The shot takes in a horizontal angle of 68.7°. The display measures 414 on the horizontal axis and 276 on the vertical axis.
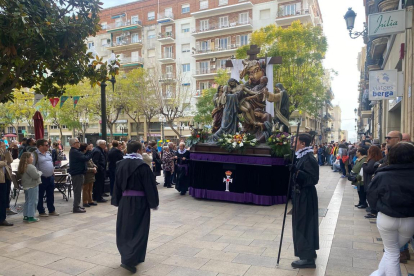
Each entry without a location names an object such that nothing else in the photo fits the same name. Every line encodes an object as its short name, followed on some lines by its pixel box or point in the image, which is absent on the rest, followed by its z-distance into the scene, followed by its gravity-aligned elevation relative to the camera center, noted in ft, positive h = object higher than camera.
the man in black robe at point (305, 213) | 14.28 -4.17
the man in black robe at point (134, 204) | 14.48 -3.72
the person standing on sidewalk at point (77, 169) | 25.03 -3.33
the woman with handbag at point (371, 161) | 22.54 -2.76
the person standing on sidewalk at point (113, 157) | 30.42 -2.94
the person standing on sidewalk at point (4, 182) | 21.01 -3.72
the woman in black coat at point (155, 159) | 39.59 -4.12
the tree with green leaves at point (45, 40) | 18.08 +5.80
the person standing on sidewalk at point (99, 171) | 29.22 -4.14
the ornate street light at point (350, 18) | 32.83 +11.62
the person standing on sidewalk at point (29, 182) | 21.77 -3.84
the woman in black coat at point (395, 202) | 10.46 -2.73
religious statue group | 32.19 +2.35
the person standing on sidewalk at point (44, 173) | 23.54 -3.44
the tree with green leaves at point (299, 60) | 76.95 +16.83
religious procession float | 28.14 -1.62
